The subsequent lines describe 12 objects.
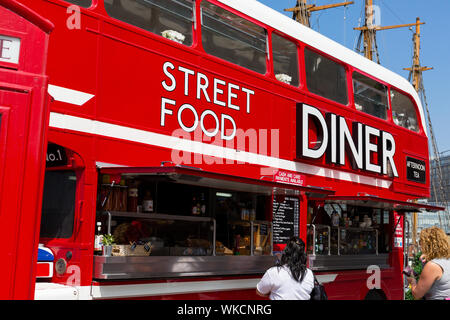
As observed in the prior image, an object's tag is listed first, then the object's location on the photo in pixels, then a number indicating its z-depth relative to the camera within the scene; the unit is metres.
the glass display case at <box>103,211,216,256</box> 5.36
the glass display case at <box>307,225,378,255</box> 8.07
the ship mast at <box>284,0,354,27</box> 32.06
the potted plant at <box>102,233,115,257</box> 4.96
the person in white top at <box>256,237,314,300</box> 4.73
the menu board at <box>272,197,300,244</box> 7.06
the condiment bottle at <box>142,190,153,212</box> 5.79
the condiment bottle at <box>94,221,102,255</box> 4.93
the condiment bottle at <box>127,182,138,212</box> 5.60
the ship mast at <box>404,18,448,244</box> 41.30
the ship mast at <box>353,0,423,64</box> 37.09
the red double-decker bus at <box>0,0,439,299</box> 4.78
